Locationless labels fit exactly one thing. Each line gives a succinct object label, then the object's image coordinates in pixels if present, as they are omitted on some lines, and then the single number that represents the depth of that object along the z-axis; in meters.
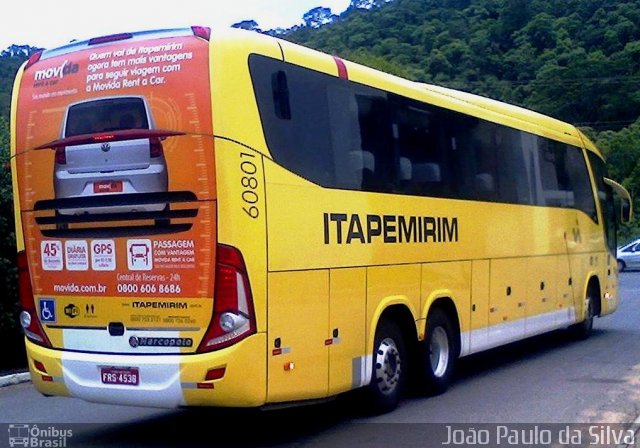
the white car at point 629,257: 40.09
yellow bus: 7.84
